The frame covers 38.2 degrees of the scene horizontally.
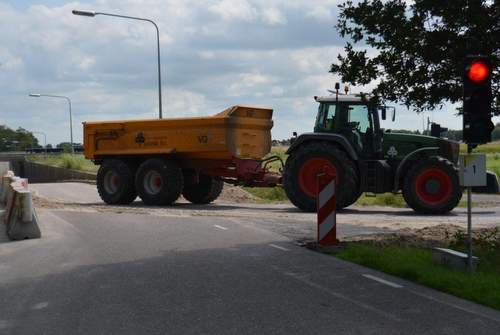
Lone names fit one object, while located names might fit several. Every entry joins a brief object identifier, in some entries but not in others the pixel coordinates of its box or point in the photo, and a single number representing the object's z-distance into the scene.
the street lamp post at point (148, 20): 27.97
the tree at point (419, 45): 10.54
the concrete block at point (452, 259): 9.16
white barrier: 13.20
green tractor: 17.55
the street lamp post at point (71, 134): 55.79
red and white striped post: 11.50
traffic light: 9.04
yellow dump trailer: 20.39
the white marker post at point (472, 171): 9.12
